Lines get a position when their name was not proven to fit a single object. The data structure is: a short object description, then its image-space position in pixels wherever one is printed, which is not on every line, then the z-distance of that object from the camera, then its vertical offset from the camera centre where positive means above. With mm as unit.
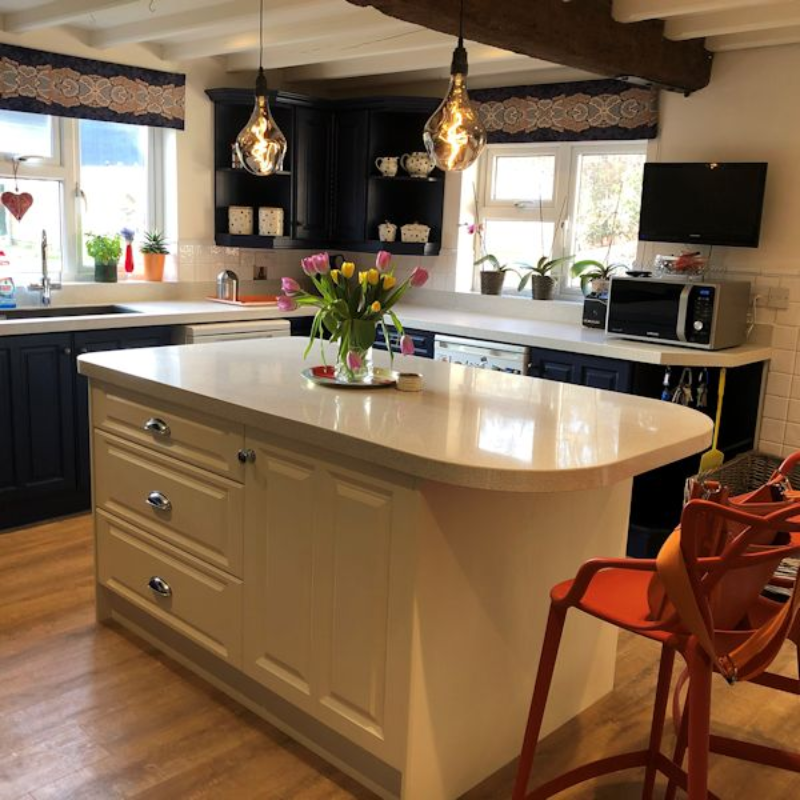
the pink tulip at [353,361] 2576 -382
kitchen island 2004 -786
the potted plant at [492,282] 5051 -270
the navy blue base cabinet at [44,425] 3828 -923
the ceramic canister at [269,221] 5062 +21
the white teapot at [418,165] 5023 +370
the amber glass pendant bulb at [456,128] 2422 +283
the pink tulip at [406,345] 2584 -331
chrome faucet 4445 -358
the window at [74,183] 4488 +176
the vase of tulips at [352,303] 2520 -212
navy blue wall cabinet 5059 +279
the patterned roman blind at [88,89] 4195 +636
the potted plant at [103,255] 4758 -201
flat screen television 3859 +176
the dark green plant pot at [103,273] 4773 -295
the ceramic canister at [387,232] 5164 -14
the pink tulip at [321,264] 2531 -106
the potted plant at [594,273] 4430 -179
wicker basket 3885 -995
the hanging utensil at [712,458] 3783 -909
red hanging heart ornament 4348 +54
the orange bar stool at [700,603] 1562 -723
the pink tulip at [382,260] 2648 -91
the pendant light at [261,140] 2795 +263
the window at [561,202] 4621 +187
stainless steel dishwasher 4133 -574
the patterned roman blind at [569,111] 4266 +632
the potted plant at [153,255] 4949 -195
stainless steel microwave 3709 -295
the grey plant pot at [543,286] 4812 -268
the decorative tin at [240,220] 5098 +17
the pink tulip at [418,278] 2600 -137
